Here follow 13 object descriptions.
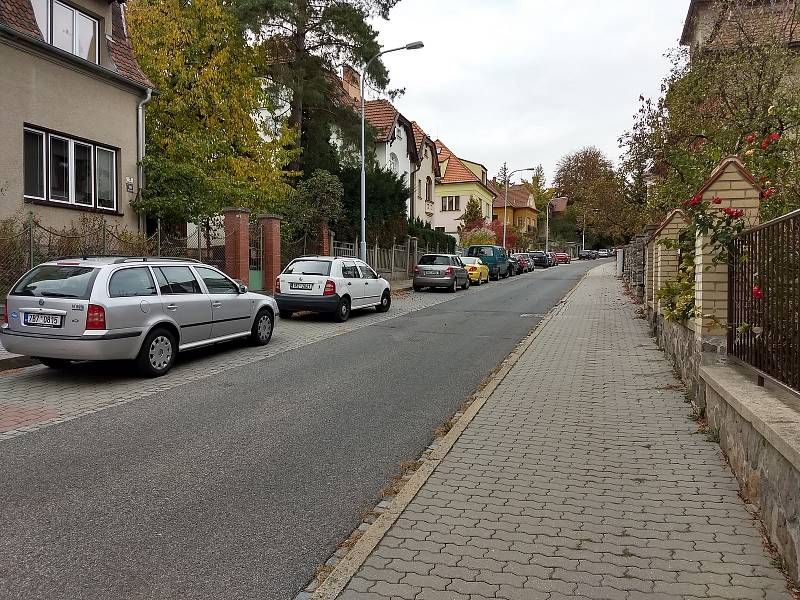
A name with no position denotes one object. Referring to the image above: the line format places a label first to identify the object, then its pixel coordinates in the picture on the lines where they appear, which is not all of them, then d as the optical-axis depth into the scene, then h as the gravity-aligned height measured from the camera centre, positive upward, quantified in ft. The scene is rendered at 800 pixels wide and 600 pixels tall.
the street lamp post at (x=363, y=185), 78.64 +10.24
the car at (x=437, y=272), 90.17 -0.11
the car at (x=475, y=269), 107.51 +0.39
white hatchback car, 51.98 -1.24
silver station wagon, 27.32 -1.80
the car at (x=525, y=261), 161.21 +2.57
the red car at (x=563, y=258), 244.22 +4.99
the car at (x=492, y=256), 125.49 +2.89
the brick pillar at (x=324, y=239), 81.51 +3.92
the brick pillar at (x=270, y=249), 68.18 +2.25
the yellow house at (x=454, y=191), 224.12 +27.44
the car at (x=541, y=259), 199.41 +3.70
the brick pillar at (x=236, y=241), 62.90 +2.83
